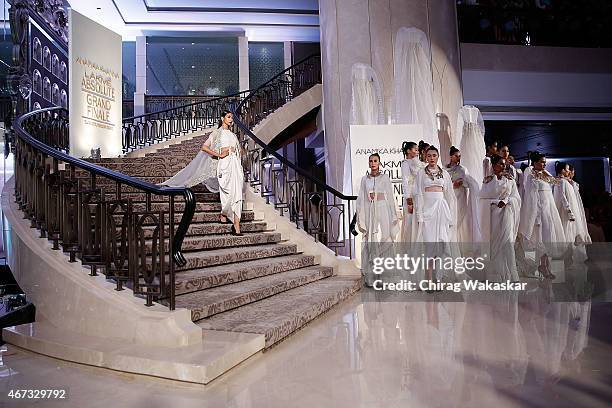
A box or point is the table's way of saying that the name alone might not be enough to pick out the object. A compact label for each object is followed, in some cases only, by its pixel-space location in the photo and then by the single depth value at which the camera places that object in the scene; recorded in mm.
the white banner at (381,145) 6867
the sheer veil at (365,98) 7938
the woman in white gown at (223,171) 5789
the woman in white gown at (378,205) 5875
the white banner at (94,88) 7473
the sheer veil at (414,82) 7660
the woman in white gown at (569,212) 7102
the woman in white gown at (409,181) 5586
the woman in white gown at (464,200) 6297
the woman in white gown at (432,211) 5426
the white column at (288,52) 16188
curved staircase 3512
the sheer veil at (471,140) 7297
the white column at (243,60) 15242
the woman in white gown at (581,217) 7293
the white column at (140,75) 14352
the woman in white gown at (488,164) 6246
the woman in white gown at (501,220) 5848
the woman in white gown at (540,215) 6590
